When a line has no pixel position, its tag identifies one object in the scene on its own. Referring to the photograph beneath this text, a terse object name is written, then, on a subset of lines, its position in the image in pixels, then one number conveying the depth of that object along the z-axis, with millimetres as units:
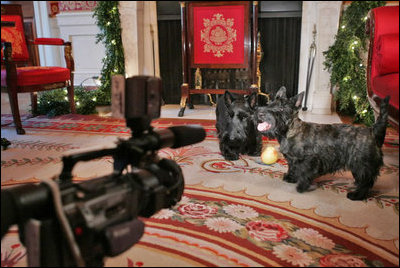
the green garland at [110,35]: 4191
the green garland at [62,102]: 3828
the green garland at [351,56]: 3273
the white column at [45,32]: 5031
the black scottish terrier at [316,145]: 1645
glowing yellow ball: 2223
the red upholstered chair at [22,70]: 2969
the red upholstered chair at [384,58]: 1337
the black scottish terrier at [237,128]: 2258
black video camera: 771
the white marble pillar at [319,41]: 3865
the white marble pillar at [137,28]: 4395
